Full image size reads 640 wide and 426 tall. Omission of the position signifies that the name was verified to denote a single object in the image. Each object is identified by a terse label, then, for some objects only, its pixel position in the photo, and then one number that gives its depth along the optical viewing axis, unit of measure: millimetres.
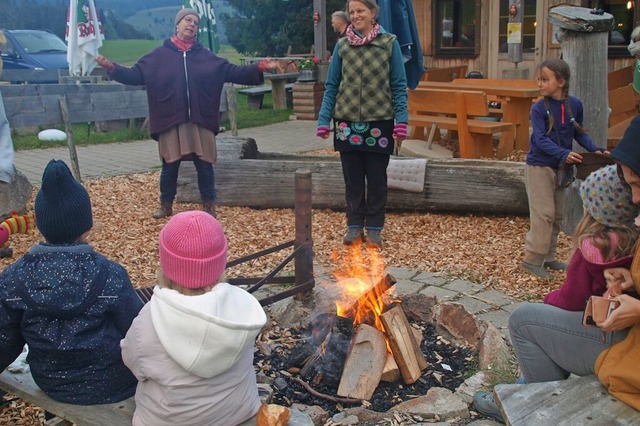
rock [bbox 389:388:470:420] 3080
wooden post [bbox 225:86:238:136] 9648
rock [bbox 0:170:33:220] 6730
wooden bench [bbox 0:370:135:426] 2588
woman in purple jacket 6227
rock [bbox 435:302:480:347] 3975
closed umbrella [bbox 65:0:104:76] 12555
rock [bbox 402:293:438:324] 4238
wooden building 11969
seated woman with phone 2363
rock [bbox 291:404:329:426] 3096
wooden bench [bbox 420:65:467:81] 12188
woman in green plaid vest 5395
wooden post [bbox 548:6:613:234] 5449
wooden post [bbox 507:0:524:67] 11211
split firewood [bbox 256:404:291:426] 2449
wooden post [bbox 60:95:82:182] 7828
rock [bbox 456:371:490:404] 3228
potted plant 14797
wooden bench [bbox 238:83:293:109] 17234
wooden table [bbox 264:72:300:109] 17109
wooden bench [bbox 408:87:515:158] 8391
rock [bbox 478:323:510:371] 3475
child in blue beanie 2541
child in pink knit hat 2332
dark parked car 18469
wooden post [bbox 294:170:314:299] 4219
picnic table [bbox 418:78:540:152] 8914
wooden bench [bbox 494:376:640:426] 2355
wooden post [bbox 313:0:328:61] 15312
